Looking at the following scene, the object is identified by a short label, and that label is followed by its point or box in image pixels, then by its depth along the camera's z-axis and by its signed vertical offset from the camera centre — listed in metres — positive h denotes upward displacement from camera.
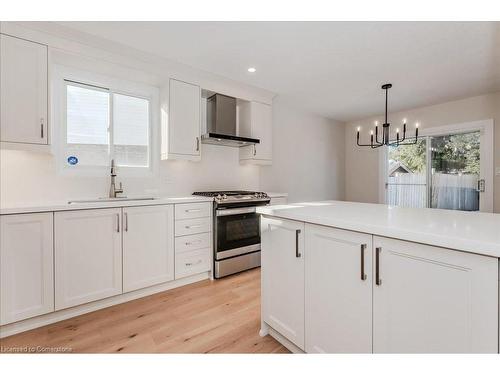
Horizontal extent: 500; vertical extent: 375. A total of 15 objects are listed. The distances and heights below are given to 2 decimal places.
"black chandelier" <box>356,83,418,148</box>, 3.11 +1.35
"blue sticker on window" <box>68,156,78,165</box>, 2.56 +0.28
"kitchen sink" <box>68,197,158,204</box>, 2.32 -0.12
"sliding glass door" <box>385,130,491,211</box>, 3.94 +0.27
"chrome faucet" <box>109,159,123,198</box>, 2.67 +0.00
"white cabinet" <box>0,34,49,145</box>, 1.94 +0.76
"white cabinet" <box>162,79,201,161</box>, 2.86 +0.75
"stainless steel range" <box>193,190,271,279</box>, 2.94 -0.52
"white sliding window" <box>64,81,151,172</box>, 2.61 +0.67
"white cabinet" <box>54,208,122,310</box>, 2.03 -0.58
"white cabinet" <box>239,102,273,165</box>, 3.59 +0.85
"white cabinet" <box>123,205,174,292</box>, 2.37 -0.57
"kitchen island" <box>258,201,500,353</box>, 0.90 -0.41
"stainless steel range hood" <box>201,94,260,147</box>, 3.28 +0.90
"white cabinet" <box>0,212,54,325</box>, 1.81 -0.58
